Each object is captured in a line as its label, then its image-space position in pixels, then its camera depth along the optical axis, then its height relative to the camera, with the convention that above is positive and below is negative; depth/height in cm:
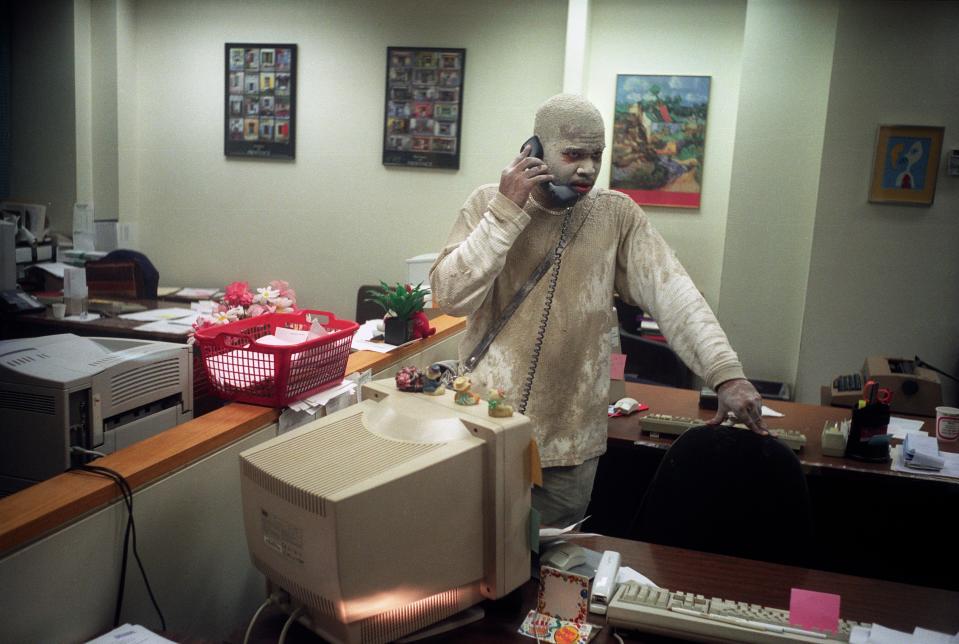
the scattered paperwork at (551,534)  143 -60
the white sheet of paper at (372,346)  253 -50
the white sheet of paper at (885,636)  123 -65
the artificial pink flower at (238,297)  250 -35
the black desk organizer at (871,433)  226 -61
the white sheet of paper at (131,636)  116 -68
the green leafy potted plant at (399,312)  261 -39
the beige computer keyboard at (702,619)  121 -64
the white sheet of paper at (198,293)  486 -68
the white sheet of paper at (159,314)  408 -70
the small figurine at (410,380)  135 -31
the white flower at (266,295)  247 -34
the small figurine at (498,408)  124 -32
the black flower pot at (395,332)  261 -45
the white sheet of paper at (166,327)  372 -70
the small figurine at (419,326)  271 -45
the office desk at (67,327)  377 -73
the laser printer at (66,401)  149 -44
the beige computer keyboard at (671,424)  235 -65
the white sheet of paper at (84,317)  390 -70
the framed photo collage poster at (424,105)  487 +57
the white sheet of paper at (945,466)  217 -68
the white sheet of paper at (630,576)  144 -68
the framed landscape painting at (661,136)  448 +42
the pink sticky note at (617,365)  266 -54
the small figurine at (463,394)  130 -32
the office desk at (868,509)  219 -84
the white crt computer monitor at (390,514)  107 -46
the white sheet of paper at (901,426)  255 -67
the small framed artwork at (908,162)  388 +30
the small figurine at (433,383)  134 -32
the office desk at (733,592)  126 -69
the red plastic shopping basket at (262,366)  174 -40
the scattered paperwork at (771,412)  269 -68
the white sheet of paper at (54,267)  413 -49
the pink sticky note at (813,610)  124 -62
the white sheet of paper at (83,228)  470 -31
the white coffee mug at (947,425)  239 -60
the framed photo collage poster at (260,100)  514 +57
